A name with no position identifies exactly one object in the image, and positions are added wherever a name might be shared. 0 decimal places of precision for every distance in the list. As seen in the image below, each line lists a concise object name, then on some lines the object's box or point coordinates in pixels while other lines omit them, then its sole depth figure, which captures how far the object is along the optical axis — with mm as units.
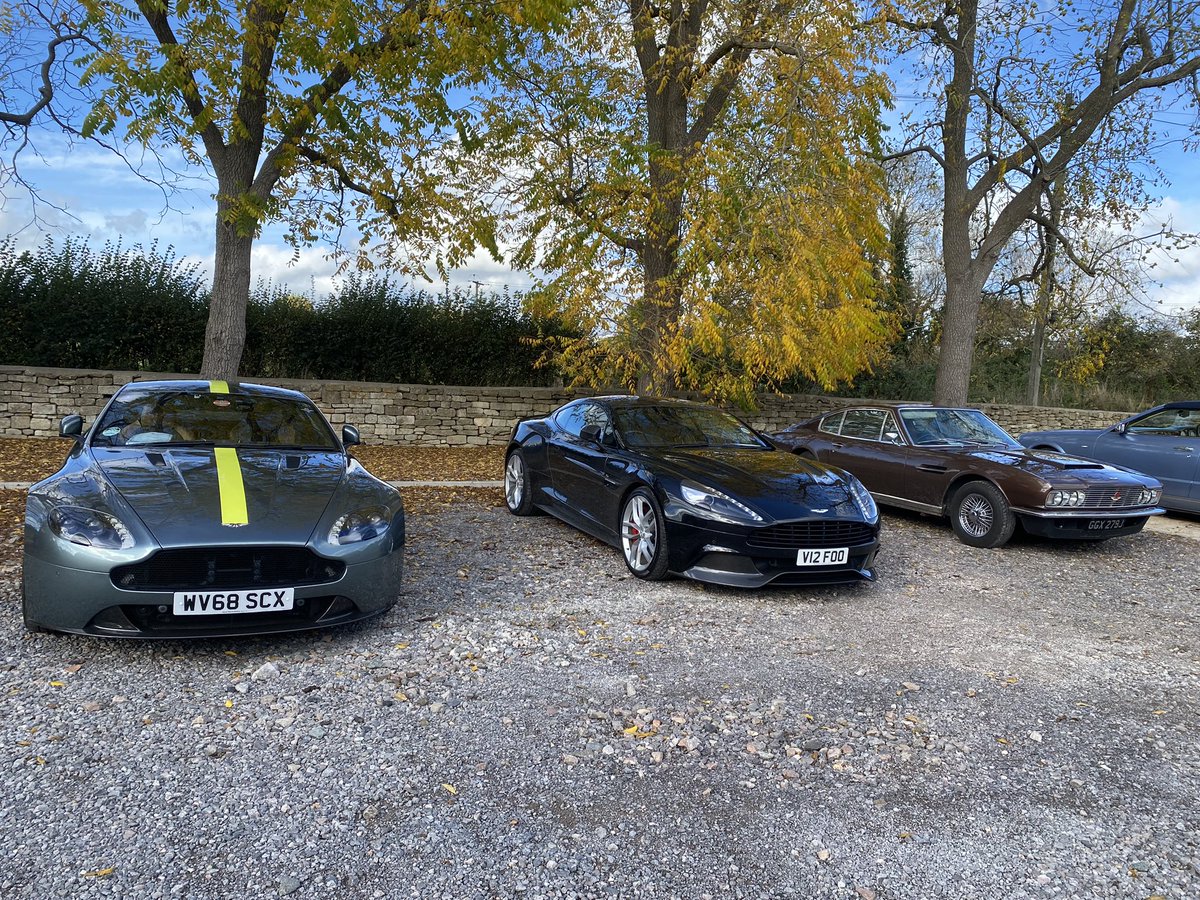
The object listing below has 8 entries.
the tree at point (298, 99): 9172
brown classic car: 7176
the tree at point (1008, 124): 14047
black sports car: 5246
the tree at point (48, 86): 10320
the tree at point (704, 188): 9898
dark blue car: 9531
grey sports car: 3510
